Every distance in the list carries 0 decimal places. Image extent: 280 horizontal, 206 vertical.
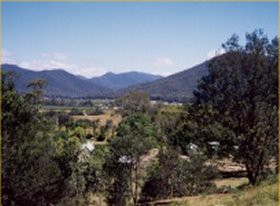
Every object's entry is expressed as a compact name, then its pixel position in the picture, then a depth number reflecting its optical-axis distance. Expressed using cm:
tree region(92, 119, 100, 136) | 8844
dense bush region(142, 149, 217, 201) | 2891
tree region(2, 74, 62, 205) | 1984
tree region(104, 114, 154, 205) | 2819
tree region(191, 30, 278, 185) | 1828
